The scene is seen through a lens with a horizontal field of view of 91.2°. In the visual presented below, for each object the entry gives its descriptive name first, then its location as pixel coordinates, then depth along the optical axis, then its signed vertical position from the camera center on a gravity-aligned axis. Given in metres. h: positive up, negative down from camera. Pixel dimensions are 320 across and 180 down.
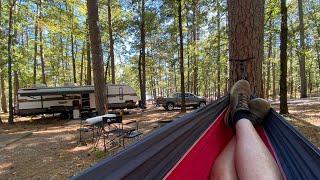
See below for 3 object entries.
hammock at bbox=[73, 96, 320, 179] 0.71 -0.36
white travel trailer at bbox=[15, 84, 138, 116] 8.92 -0.60
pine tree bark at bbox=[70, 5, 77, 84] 12.74 +3.68
